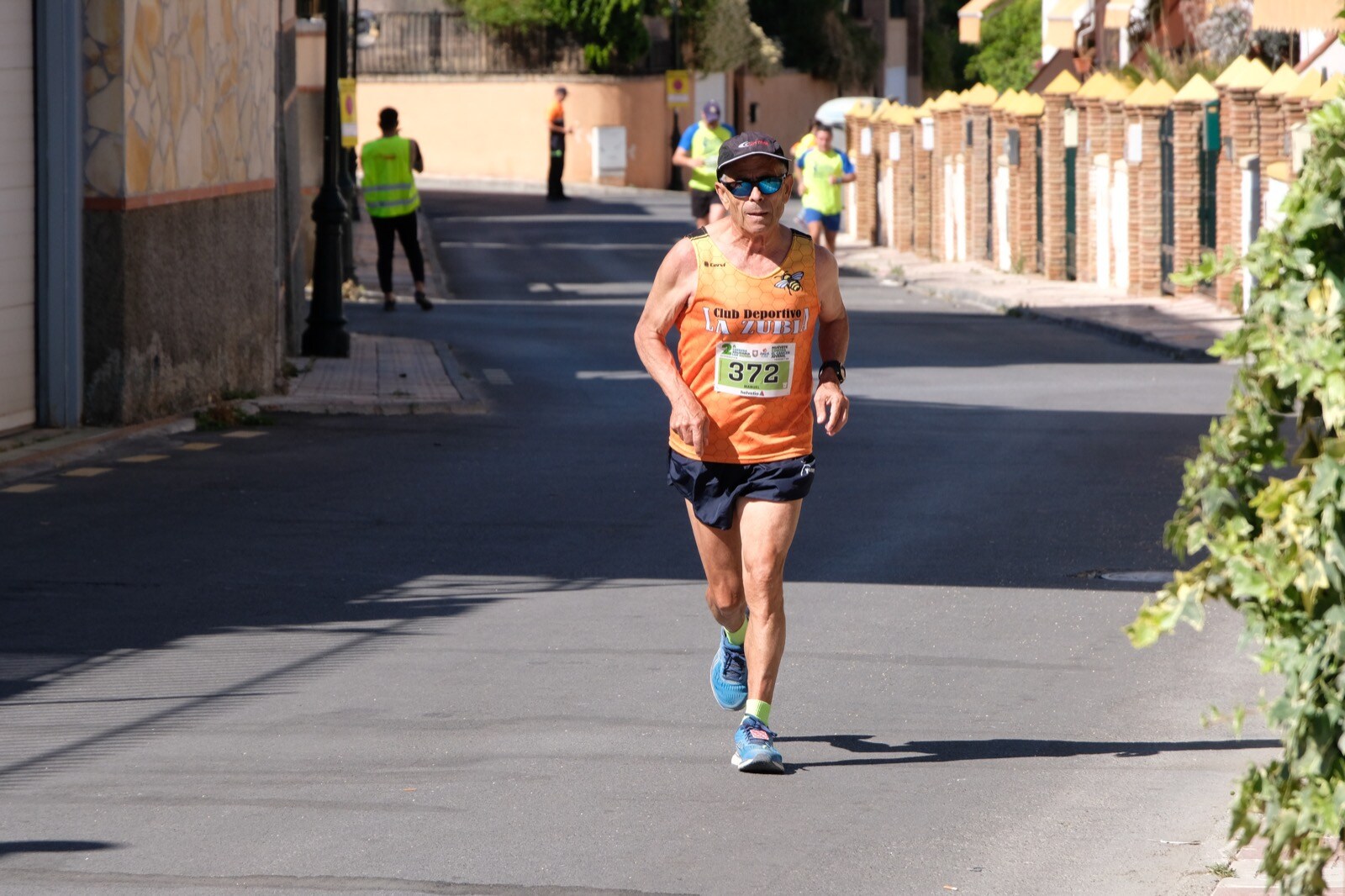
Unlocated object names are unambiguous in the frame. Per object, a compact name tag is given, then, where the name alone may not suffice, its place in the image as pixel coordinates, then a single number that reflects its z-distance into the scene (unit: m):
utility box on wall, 61.00
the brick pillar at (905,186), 39.28
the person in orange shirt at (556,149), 54.84
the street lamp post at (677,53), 59.53
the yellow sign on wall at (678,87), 56.78
